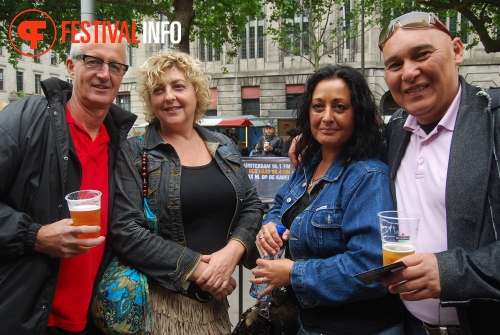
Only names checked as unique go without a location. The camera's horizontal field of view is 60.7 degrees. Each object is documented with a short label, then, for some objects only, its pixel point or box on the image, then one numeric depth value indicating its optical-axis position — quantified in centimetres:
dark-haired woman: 196
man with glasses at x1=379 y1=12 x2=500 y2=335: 160
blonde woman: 232
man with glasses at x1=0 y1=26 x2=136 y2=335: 203
